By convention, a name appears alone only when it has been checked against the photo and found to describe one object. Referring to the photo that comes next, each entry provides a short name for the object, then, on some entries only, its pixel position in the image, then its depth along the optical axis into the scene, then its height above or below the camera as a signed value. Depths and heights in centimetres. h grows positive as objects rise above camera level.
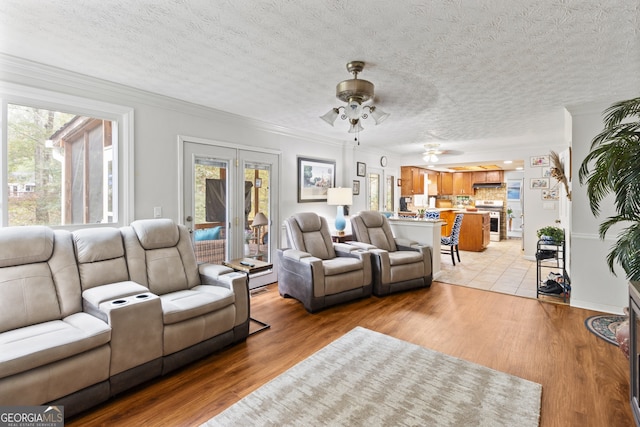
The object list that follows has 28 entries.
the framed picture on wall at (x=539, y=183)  603 +51
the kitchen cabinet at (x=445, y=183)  947 +79
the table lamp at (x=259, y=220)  414 -15
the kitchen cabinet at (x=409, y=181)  780 +70
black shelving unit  393 -92
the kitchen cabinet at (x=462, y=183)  940 +79
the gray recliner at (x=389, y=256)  408 -64
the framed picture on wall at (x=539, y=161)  600 +94
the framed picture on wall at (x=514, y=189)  874 +57
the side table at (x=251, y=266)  309 -58
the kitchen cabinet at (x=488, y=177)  895 +95
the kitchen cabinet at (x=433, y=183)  890 +77
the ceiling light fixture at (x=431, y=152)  614 +111
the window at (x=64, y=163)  258 +40
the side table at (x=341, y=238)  511 -47
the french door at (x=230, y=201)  371 +10
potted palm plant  199 +21
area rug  186 -122
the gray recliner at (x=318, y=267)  356 -69
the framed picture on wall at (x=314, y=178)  514 +53
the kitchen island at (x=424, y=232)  482 -36
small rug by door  290 -114
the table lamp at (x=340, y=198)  532 +18
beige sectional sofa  177 -74
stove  889 -11
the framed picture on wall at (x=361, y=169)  629 +81
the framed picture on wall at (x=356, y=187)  618 +43
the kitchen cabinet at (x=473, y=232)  739 -53
